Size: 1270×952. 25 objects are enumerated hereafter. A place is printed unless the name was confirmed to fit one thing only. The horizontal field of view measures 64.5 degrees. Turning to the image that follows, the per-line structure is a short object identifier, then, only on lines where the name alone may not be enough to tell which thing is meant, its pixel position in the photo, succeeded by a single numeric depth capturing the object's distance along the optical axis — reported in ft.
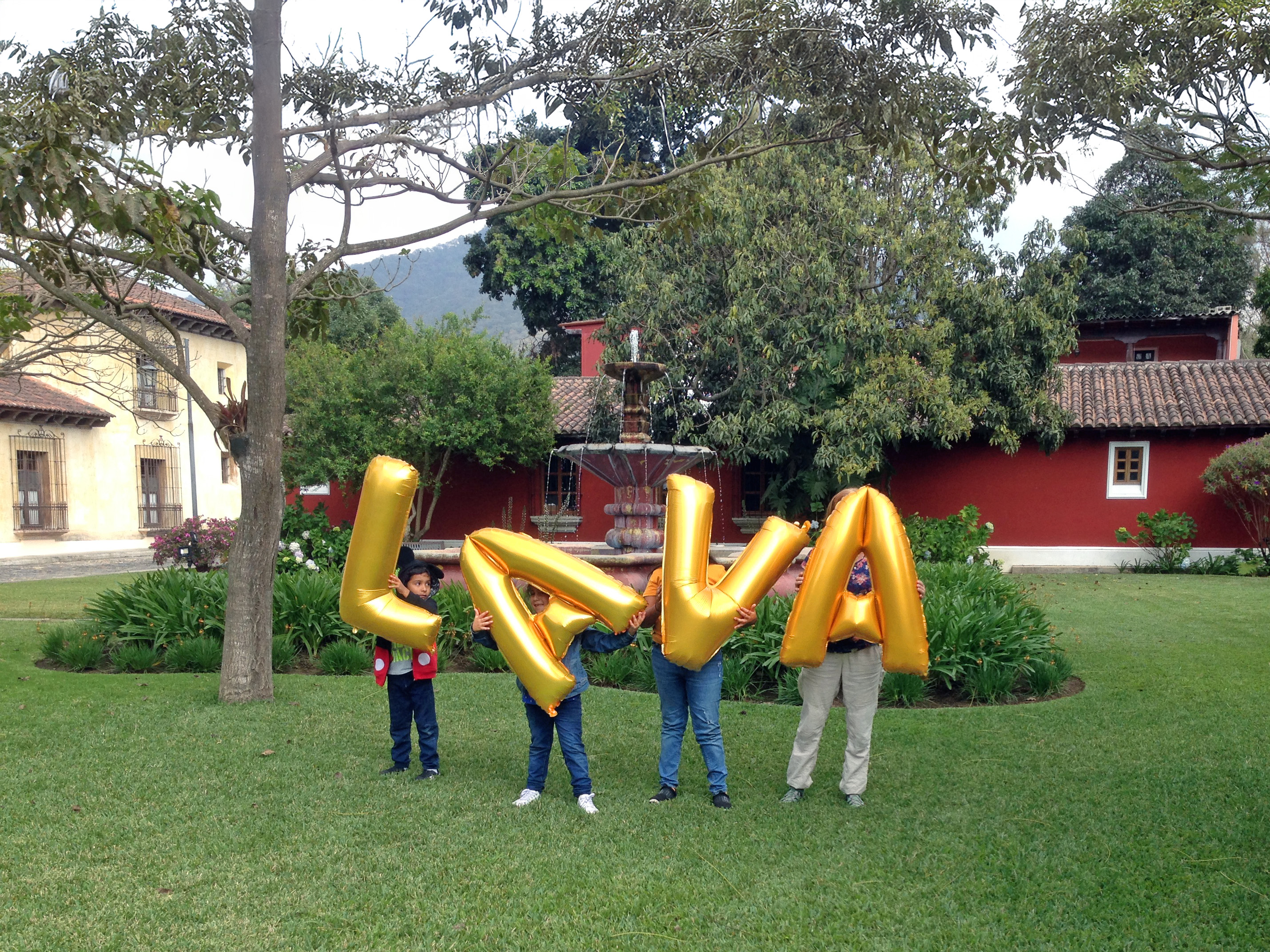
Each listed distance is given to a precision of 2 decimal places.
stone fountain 34.12
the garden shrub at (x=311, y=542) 38.34
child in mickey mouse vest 17.58
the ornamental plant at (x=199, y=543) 48.78
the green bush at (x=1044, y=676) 25.02
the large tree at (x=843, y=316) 55.47
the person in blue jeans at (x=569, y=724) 16.03
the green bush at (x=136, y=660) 28.35
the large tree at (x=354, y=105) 23.11
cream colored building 83.05
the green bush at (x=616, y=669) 26.76
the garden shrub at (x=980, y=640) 24.71
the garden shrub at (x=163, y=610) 29.66
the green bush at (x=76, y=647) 28.48
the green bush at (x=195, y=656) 28.30
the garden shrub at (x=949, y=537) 56.59
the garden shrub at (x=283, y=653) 28.09
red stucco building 63.10
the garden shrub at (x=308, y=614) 29.71
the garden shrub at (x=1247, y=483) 56.24
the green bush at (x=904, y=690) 24.17
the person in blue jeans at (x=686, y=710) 16.07
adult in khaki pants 16.30
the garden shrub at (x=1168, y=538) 61.11
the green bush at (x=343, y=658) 28.12
